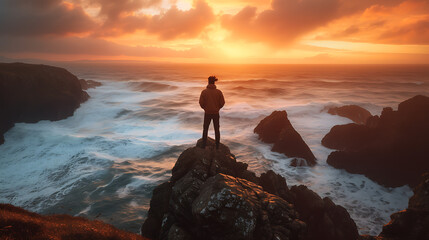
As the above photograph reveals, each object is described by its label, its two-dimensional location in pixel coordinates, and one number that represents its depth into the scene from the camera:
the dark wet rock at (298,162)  18.73
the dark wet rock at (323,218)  9.81
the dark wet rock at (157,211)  9.14
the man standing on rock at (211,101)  8.99
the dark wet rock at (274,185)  10.77
